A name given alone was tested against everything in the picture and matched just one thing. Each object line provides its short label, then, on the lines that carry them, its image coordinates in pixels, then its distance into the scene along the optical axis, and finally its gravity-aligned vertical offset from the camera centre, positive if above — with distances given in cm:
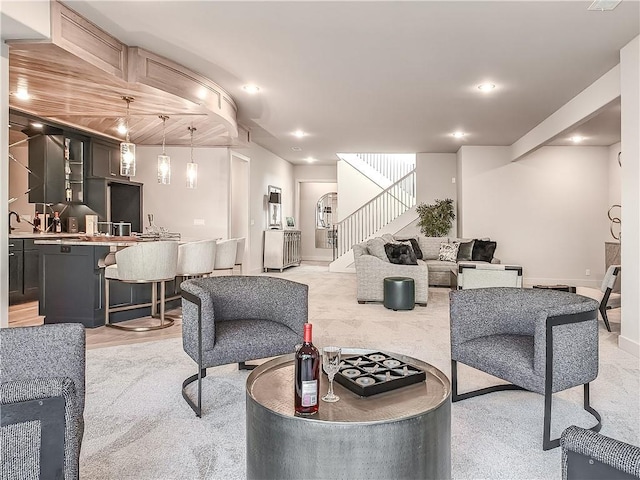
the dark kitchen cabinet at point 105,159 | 709 +125
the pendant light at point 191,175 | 630 +86
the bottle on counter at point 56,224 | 691 +15
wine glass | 172 -52
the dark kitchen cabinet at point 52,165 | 669 +106
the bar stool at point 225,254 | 540 -25
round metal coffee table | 145 -70
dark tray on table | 174 -60
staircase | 1042 +51
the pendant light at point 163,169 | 575 +86
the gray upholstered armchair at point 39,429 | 103 -48
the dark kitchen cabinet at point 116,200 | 714 +60
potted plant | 915 +35
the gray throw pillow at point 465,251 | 808 -31
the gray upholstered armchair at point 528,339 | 215 -59
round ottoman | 559 -77
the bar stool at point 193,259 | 483 -28
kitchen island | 457 -49
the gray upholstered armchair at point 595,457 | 90 -48
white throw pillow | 810 -33
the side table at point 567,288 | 494 -62
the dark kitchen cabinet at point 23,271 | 579 -50
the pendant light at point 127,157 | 492 +87
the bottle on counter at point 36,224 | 679 +15
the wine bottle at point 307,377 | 155 -52
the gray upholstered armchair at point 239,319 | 249 -55
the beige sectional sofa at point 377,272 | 589 -52
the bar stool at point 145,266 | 429 -33
